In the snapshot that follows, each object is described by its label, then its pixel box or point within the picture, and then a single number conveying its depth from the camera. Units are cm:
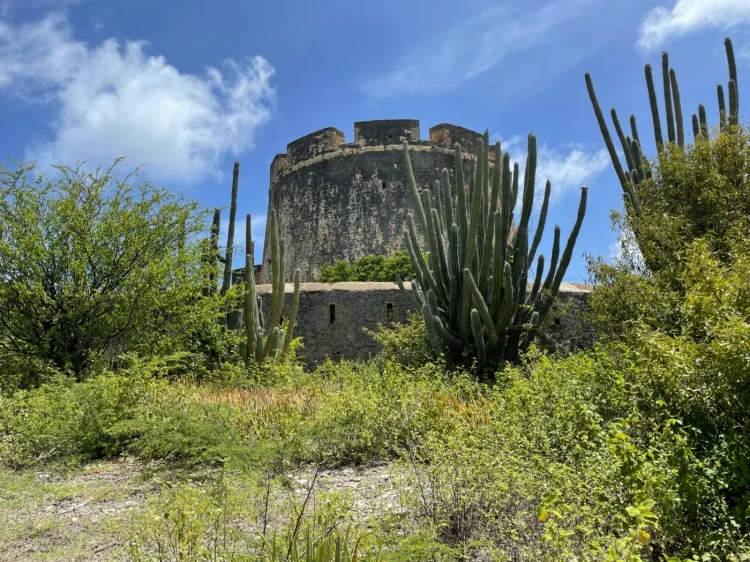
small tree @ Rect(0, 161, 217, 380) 730
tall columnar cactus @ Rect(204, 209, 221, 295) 901
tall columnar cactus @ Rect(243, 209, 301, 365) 885
